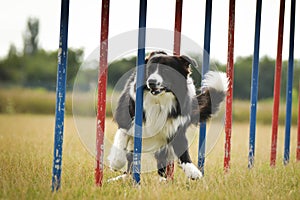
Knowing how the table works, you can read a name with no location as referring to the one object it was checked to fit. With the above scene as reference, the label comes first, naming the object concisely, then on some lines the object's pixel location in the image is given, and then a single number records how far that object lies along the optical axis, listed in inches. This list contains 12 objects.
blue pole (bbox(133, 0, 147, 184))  297.3
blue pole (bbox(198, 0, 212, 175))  354.6
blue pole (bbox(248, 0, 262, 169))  410.0
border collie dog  329.1
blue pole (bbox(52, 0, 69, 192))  274.4
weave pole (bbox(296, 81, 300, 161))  491.7
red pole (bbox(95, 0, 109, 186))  286.7
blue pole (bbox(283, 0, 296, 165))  468.1
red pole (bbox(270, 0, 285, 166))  443.5
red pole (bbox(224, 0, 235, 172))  370.0
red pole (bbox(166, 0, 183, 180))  344.2
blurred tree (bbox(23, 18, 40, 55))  1766.7
